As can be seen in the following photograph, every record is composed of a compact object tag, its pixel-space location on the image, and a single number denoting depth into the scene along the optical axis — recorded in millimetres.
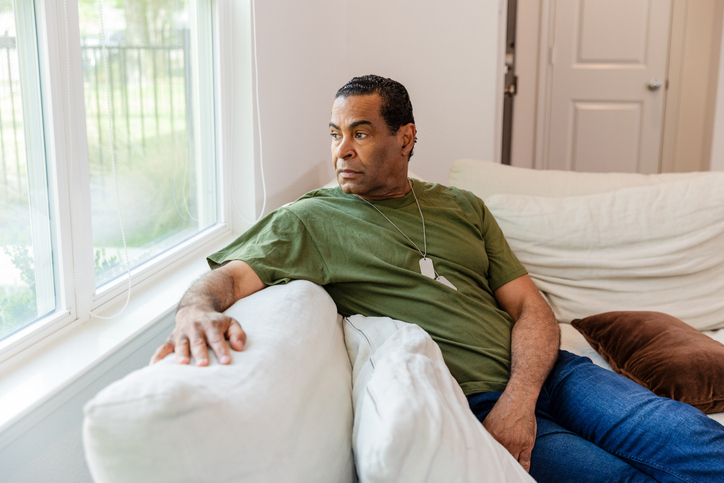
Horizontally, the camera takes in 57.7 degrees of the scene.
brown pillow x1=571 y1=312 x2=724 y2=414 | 1353
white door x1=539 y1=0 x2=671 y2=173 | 3787
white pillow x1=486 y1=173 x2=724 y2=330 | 1761
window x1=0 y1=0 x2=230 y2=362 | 1108
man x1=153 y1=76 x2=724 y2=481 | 1120
